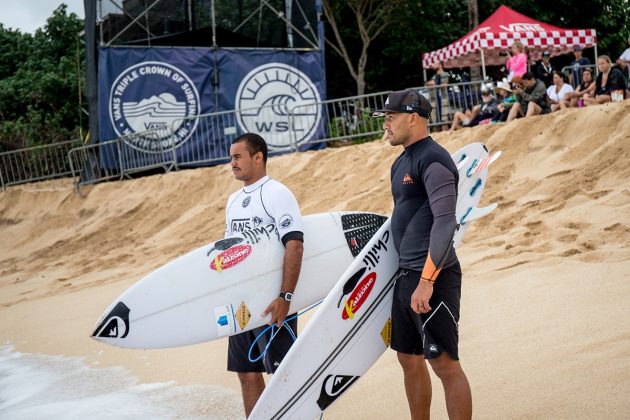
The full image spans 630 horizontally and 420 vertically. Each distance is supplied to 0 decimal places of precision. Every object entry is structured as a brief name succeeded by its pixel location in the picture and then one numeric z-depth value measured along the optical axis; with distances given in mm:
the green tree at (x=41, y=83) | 19094
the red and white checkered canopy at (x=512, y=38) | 15398
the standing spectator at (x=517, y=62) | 11977
